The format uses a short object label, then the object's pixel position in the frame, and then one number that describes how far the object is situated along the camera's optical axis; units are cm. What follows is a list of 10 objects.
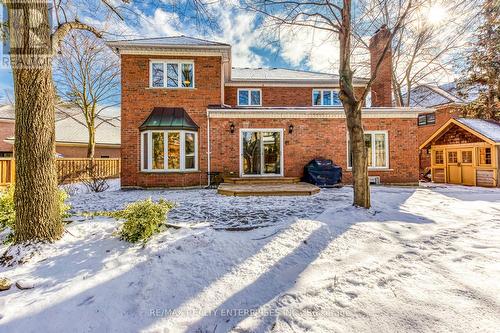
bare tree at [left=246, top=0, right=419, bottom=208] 576
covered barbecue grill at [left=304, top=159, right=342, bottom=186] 996
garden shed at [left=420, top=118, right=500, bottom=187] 1084
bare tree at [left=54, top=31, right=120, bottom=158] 1631
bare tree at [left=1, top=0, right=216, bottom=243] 348
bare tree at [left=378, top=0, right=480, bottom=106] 620
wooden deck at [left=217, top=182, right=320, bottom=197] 801
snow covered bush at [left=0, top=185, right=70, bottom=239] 400
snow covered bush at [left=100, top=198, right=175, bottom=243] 376
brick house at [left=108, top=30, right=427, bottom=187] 1045
